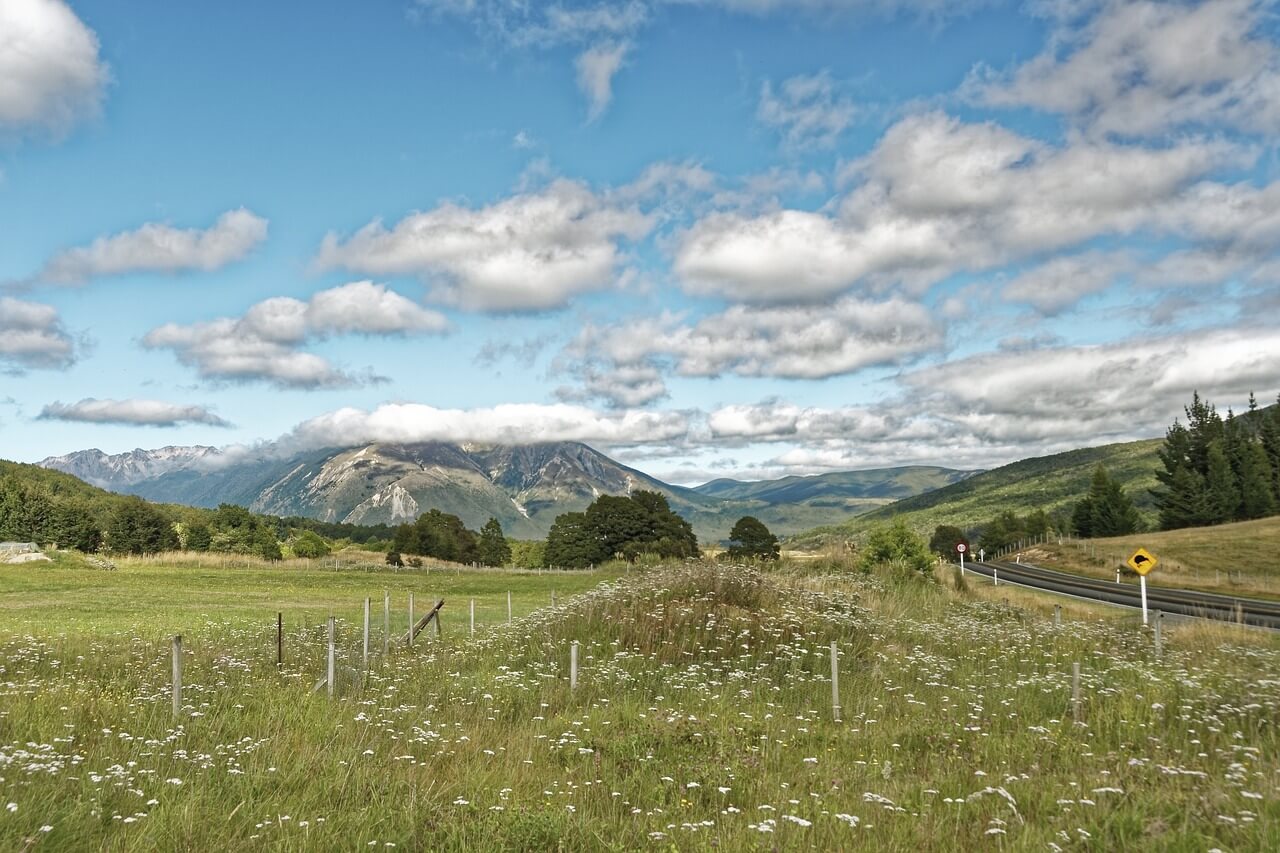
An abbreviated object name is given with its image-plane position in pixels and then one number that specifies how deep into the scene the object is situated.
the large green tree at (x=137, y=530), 89.50
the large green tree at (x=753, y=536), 105.19
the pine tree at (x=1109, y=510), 110.69
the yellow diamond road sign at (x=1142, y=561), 31.08
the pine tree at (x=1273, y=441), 104.25
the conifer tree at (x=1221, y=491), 100.44
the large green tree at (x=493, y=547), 131.50
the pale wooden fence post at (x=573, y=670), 13.34
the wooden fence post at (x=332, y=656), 12.60
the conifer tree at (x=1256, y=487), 98.12
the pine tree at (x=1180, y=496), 103.69
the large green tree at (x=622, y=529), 100.69
